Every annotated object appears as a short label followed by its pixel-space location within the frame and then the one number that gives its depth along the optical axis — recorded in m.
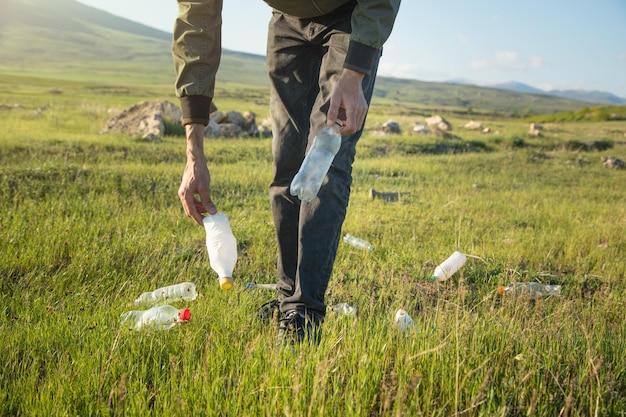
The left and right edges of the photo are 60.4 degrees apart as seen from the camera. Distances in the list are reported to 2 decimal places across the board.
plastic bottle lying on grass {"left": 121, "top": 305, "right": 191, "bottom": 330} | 2.65
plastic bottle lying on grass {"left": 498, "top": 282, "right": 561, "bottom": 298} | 3.98
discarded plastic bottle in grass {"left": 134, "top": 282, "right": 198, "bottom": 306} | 3.27
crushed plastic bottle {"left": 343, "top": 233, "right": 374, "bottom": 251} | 4.95
